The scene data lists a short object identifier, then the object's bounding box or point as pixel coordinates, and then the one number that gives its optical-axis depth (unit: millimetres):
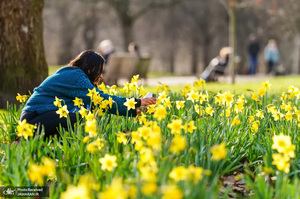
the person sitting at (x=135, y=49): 21613
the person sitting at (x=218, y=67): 22584
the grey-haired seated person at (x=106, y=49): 19670
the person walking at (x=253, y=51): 30306
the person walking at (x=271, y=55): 29997
